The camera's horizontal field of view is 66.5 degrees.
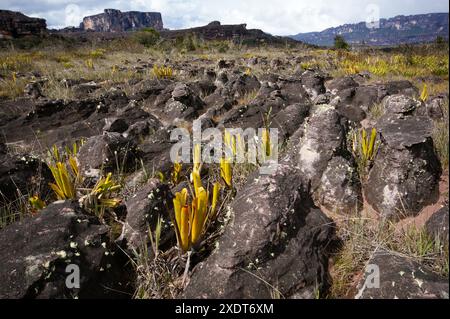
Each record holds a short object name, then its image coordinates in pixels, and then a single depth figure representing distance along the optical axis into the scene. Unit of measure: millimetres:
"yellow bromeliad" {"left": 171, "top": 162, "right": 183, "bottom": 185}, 3305
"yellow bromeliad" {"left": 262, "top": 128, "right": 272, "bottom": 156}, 3275
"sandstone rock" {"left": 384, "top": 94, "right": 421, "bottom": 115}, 3029
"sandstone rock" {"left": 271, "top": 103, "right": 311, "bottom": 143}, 4547
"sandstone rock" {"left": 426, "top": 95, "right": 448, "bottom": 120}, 4570
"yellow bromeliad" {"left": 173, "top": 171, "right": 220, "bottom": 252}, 2033
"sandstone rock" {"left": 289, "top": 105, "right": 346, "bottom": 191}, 3006
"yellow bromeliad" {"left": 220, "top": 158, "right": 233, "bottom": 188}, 2785
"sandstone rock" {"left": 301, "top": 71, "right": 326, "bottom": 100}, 6718
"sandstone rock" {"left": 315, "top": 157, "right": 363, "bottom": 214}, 2773
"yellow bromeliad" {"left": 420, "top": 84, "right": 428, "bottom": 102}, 4992
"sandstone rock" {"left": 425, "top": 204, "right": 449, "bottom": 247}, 2049
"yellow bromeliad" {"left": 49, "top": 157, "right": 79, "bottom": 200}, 2746
